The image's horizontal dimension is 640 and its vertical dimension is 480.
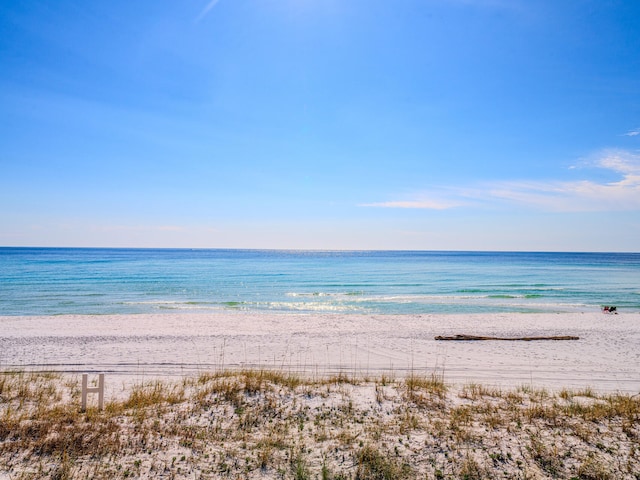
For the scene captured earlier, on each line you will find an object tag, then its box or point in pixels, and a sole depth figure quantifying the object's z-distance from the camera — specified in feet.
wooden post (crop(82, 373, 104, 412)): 29.17
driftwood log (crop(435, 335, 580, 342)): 66.03
